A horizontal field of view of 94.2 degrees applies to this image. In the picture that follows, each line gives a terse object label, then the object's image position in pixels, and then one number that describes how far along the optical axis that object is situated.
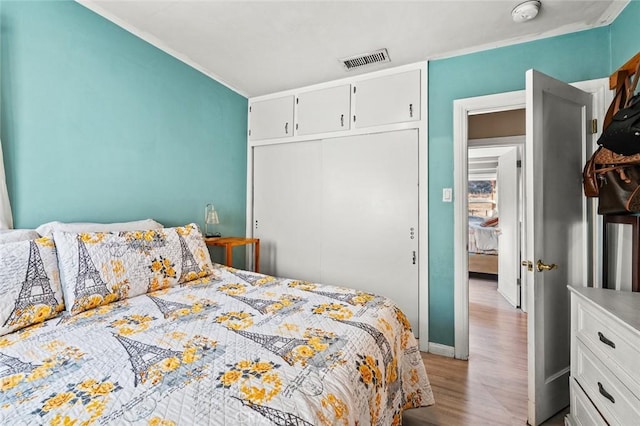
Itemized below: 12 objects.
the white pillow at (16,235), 1.50
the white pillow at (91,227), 1.66
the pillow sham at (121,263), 1.48
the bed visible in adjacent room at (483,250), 5.21
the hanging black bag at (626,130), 1.33
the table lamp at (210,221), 2.91
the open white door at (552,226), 1.70
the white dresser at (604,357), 1.15
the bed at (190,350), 0.80
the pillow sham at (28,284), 1.25
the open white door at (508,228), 3.87
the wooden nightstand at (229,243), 2.79
